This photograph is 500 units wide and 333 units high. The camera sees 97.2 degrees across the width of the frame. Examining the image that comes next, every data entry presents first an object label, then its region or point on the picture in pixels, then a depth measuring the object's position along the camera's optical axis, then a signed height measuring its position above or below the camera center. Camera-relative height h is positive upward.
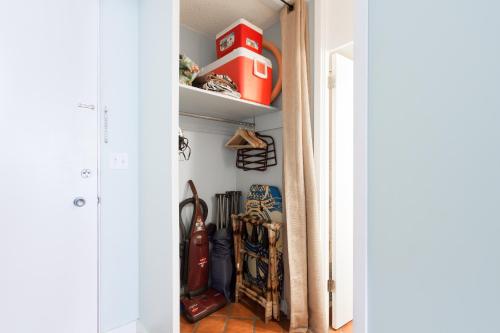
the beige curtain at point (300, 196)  1.44 -0.20
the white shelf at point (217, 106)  1.43 +0.46
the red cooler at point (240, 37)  1.60 +0.97
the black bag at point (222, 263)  1.81 -0.80
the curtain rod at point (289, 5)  1.57 +1.17
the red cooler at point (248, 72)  1.57 +0.70
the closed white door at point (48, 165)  1.12 +0.01
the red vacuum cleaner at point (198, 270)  1.69 -0.83
